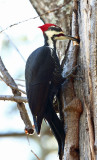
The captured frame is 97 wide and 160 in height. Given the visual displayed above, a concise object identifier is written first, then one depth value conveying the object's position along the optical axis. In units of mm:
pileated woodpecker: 4789
